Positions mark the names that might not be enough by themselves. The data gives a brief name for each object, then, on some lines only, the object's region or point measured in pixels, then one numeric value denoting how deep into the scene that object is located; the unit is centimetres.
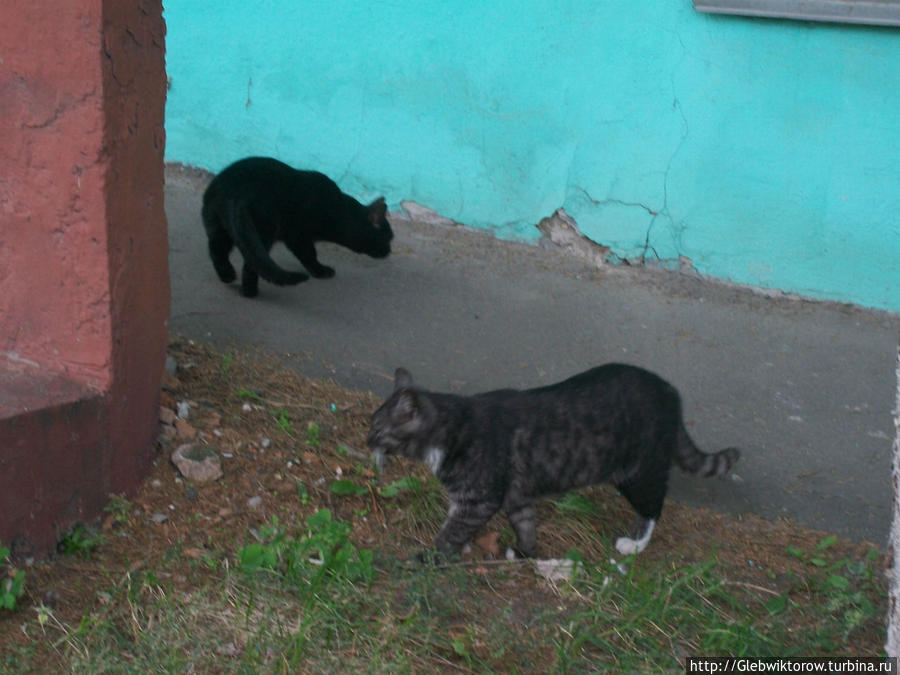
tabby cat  338
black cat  529
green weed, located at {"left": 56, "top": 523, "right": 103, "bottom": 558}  325
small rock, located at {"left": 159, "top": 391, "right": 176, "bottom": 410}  394
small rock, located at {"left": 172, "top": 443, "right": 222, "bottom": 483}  362
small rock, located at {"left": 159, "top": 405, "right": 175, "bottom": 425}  381
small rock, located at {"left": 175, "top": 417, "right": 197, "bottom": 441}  381
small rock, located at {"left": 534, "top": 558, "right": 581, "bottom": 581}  323
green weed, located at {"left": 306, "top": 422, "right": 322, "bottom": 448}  398
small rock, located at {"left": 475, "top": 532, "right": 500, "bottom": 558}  353
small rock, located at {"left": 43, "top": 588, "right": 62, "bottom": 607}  299
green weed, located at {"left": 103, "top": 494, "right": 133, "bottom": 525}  338
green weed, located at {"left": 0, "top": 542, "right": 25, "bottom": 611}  289
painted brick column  306
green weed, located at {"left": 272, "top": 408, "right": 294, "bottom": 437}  405
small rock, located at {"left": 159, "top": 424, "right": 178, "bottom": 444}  375
